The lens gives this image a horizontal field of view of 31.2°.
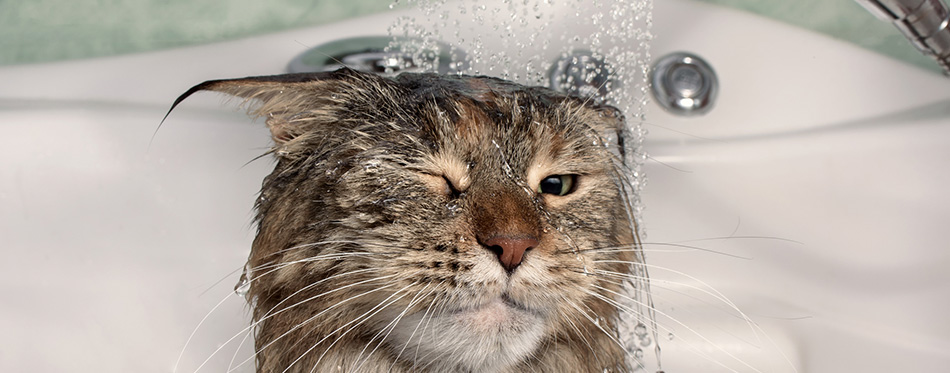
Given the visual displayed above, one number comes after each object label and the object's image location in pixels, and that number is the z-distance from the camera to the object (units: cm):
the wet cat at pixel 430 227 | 64
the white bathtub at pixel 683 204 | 79
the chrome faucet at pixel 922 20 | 73
